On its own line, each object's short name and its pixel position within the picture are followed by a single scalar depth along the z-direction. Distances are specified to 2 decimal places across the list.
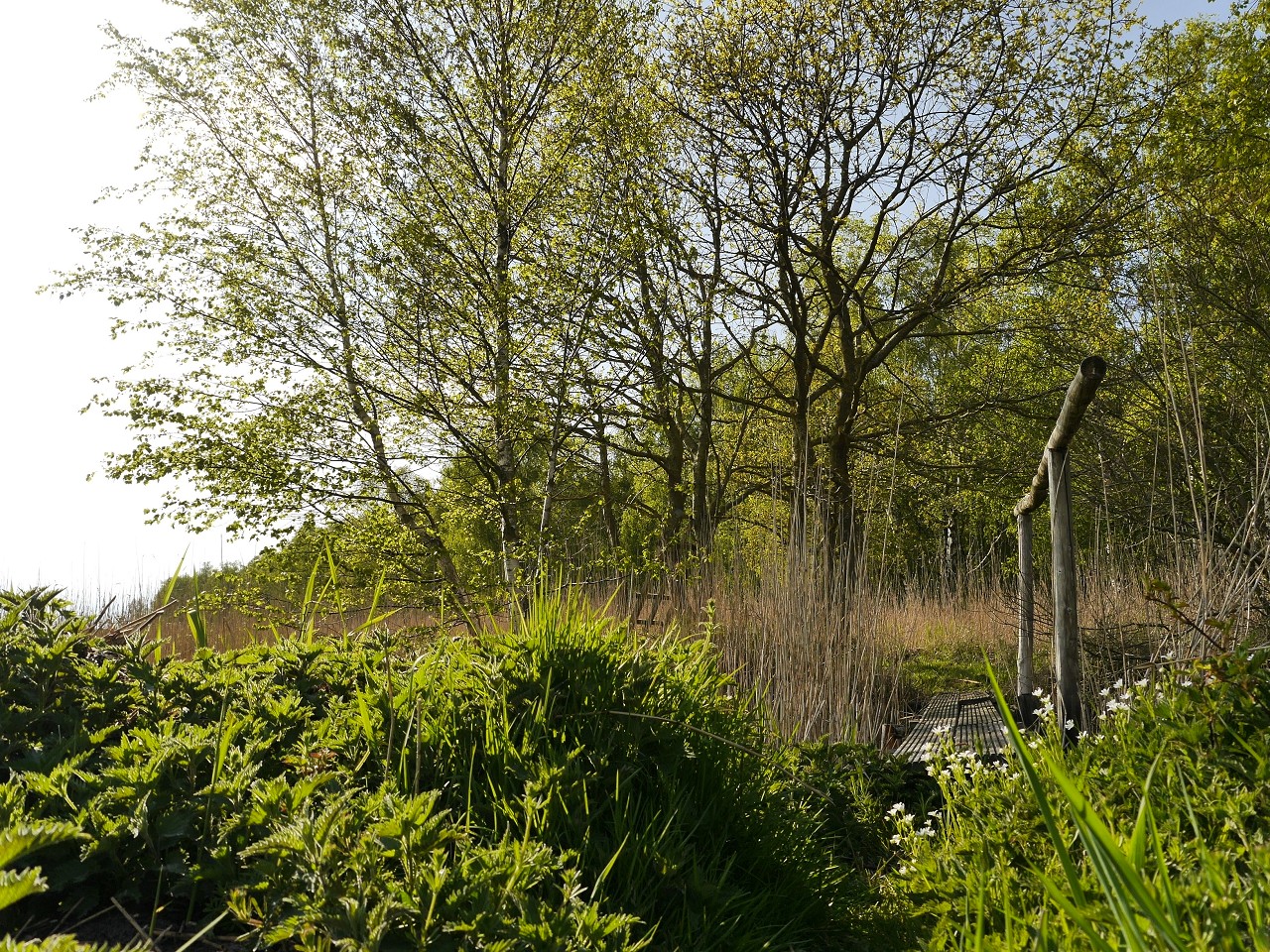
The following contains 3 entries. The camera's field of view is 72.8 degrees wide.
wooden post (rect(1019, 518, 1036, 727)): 4.15
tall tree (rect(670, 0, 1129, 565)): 9.48
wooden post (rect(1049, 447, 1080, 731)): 3.53
